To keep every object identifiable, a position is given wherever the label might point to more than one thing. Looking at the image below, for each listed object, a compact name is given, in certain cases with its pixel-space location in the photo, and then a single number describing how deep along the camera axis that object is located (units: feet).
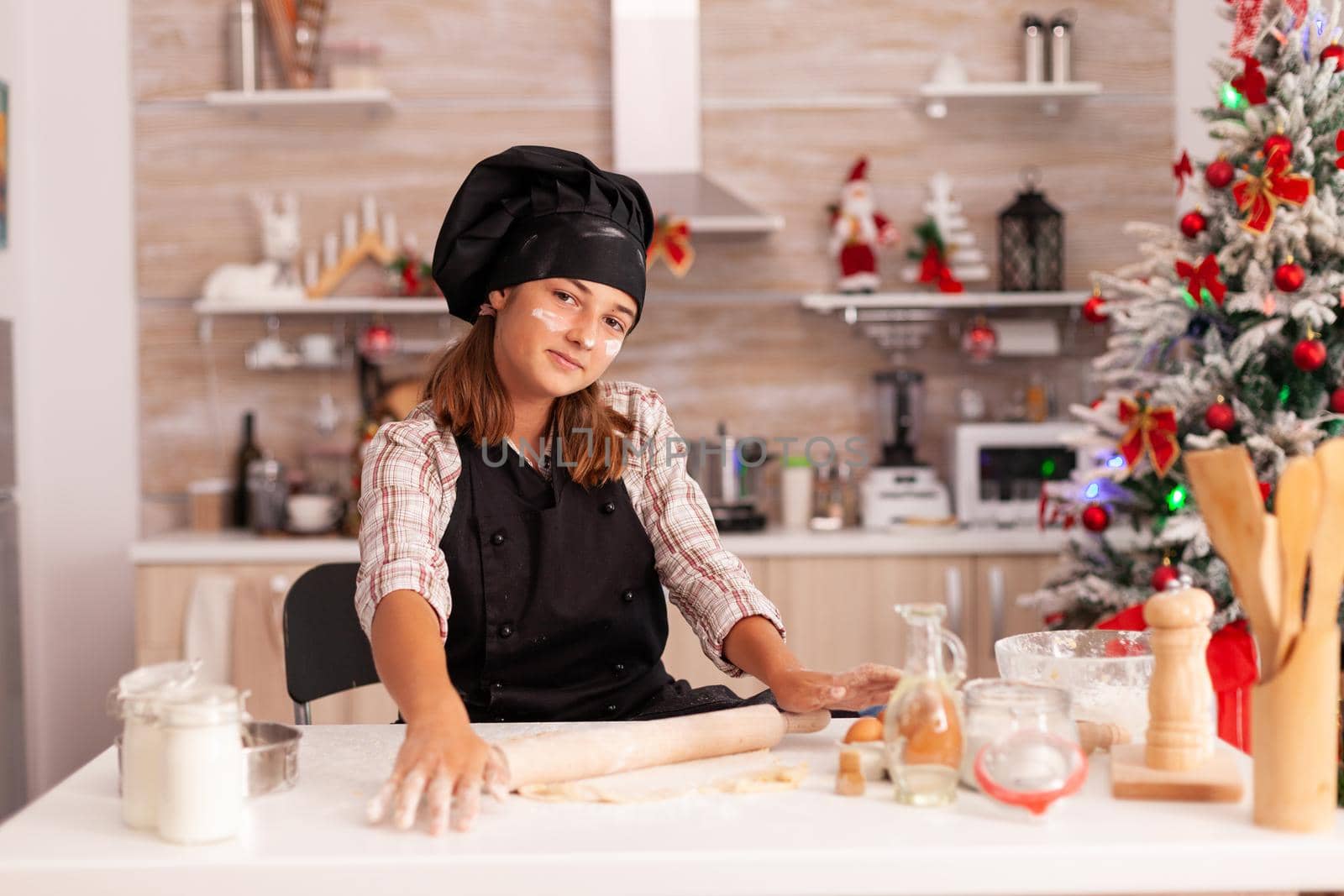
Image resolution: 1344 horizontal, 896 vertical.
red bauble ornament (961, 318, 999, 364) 12.03
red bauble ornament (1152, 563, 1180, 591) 8.00
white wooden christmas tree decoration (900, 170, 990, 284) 12.18
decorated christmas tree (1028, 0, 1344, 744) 8.11
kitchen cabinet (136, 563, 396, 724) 10.75
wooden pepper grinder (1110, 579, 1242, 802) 3.53
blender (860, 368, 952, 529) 11.75
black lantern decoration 12.01
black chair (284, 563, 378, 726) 6.12
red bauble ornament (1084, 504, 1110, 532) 8.99
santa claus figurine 11.99
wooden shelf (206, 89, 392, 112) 11.76
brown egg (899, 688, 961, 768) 3.56
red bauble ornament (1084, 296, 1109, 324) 9.41
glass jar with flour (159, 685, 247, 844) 3.26
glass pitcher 3.53
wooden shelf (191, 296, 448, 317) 11.75
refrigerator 10.94
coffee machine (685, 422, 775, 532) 11.33
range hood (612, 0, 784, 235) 11.81
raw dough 3.64
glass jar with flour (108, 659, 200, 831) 3.37
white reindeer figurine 11.93
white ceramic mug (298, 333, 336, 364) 12.16
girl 5.41
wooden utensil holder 3.26
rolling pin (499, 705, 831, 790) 3.68
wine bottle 12.16
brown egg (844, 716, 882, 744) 4.13
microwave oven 11.57
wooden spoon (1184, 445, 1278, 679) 3.27
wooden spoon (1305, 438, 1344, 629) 3.24
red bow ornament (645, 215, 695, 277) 11.31
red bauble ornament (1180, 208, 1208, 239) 8.68
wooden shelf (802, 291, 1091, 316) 11.80
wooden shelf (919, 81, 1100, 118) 11.82
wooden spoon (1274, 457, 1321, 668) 3.25
